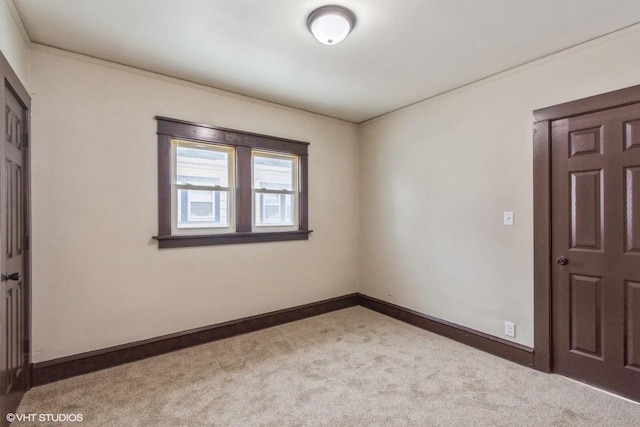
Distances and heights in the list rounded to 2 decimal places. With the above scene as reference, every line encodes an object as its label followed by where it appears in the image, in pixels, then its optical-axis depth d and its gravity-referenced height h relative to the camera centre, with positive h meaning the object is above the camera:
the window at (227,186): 2.98 +0.31
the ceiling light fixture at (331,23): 1.98 +1.25
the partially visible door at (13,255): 1.78 -0.25
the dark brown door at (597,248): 2.19 -0.26
